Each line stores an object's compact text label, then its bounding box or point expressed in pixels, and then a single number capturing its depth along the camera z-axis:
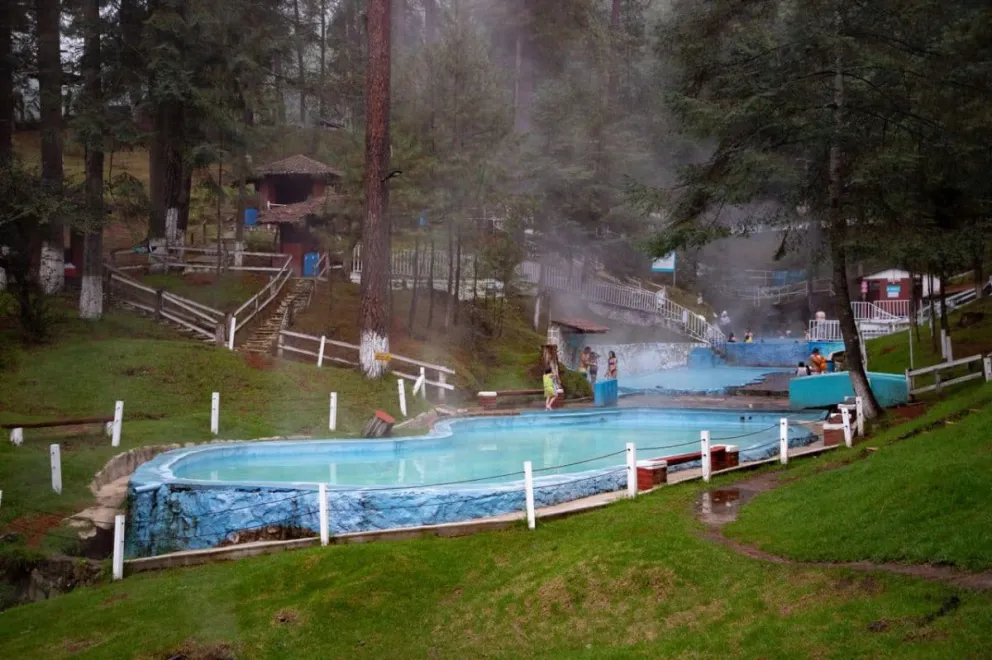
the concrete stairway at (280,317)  29.42
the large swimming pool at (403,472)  15.05
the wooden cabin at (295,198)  39.75
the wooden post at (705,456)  15.67
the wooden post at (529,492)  13.04
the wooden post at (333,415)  21.92
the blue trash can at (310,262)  40.59
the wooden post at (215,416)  20.44
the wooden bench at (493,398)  27.48
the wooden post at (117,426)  18.27
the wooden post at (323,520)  13.01
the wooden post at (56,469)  15.34
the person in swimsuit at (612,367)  32.03
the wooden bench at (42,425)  17.38
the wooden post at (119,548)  12.80
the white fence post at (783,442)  16.92
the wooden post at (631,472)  14.54
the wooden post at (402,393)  24.20
